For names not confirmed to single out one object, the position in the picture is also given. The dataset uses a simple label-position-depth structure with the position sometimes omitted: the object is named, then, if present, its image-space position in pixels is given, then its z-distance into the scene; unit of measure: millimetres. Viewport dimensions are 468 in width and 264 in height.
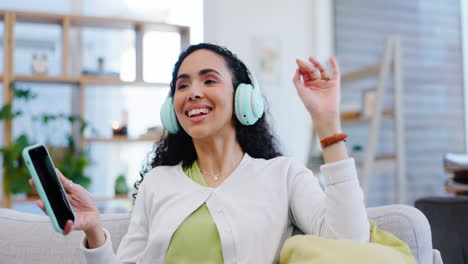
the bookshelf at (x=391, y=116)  3242
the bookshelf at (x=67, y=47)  3896
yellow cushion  959
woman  1104
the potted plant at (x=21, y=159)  3779
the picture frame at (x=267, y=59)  4359
